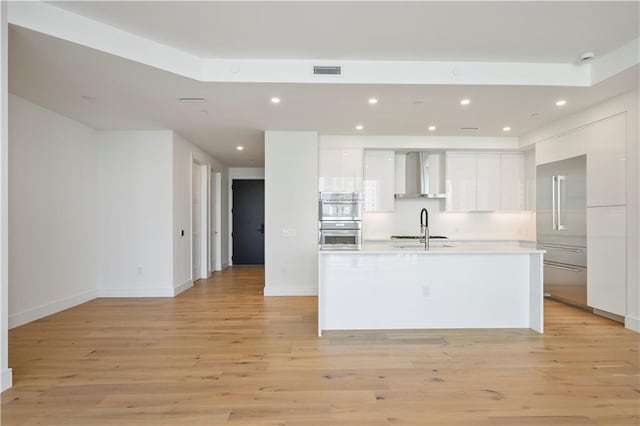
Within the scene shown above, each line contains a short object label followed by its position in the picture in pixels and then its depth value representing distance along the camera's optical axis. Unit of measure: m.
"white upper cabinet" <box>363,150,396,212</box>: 5.99
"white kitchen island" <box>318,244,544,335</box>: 3.56
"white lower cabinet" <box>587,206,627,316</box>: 3.77
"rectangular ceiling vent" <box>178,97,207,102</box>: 3.83
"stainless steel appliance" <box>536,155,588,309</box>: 4.36
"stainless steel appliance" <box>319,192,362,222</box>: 5.63
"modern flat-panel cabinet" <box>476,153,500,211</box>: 6.07
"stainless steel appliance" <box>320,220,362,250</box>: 5.60
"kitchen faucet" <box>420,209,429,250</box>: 3.75
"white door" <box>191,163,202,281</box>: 6.74
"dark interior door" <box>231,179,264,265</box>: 8.80
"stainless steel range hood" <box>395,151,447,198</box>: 6.19
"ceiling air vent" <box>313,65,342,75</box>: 3.33
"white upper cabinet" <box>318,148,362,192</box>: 5.73
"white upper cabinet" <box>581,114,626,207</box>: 3.79
